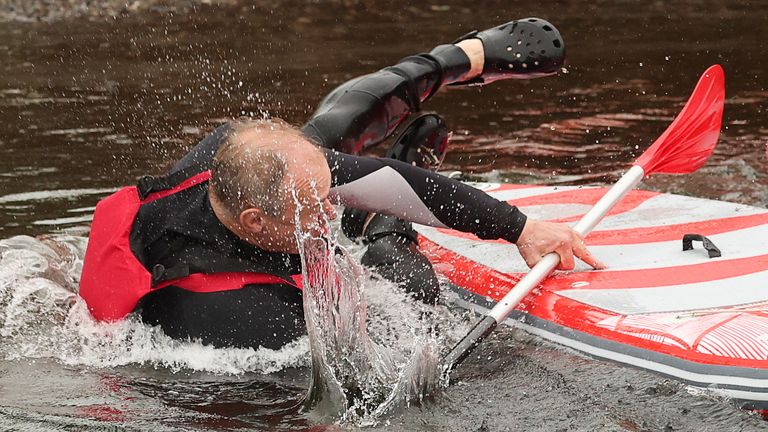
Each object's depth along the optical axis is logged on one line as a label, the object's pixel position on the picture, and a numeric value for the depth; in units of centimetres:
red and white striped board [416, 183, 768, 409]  551
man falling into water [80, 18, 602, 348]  554
